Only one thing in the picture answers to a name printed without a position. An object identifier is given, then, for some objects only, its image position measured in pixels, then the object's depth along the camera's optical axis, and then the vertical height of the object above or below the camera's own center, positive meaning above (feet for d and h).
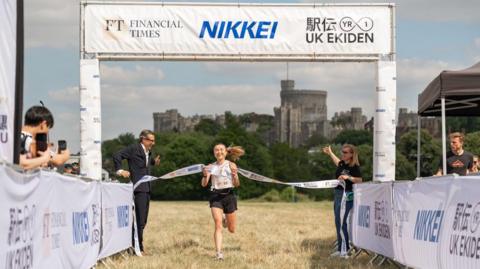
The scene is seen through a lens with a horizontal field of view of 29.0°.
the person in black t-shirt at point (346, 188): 48.29 -1.58
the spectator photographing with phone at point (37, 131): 28.50 +0.87
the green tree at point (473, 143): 313.48 +5.19
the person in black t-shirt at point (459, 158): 44.50 +0.00
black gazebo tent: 40.32 +3.20
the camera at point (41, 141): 28.63 +0.56
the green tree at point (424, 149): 344.28 +3.41
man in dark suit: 50.37 -0.60
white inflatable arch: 55.62 +7.30
